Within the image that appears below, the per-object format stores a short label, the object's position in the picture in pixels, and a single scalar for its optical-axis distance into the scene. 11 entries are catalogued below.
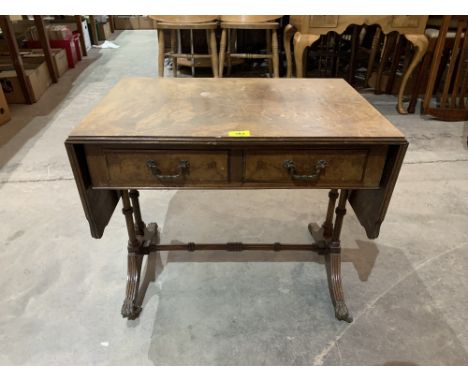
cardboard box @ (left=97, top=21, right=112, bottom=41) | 5.91
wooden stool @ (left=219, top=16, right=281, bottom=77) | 2.93
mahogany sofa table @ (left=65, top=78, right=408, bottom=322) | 0.98
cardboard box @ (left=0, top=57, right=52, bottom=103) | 3.21
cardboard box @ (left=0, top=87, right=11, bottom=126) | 2.88
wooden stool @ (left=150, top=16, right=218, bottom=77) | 2.89
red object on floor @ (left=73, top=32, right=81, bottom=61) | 4.60
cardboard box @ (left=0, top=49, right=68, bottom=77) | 3.65
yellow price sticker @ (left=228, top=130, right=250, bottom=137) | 0.98
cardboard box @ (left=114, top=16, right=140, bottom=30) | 7.03
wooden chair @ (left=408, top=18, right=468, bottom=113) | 2.89
